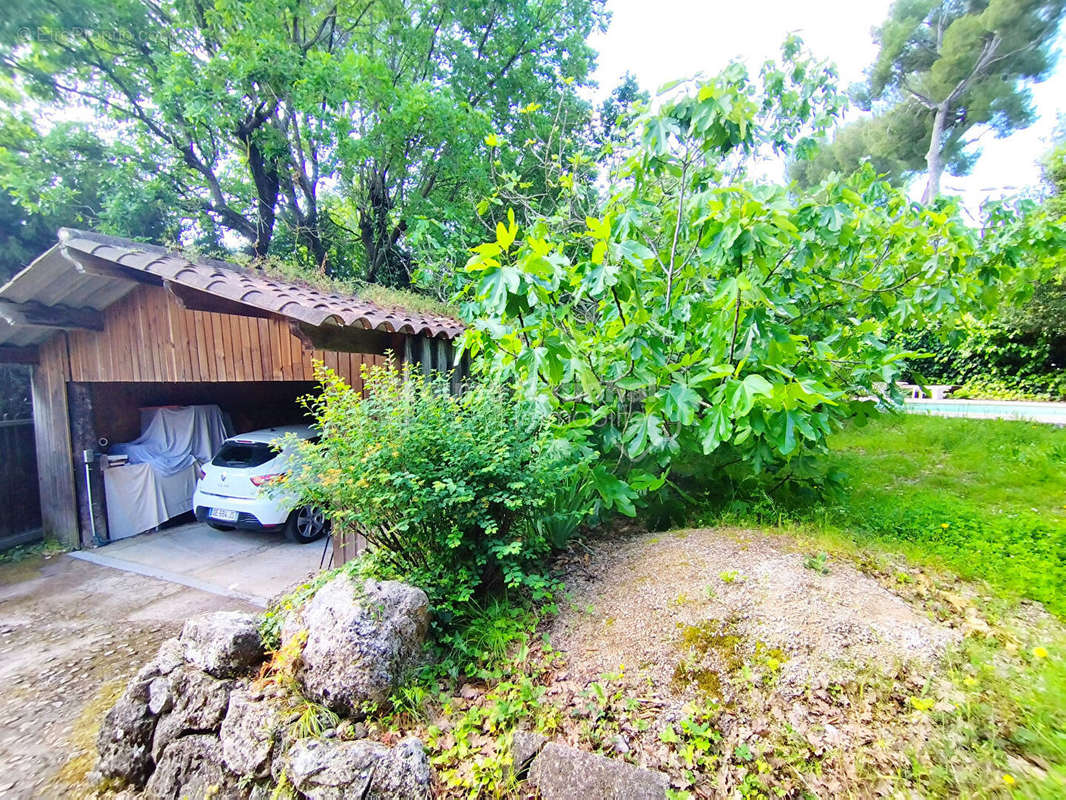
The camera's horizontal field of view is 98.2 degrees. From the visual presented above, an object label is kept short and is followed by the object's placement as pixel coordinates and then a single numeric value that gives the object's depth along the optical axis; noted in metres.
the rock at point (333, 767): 1.88
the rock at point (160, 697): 2.47
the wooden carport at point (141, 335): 4.19
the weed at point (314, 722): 2.12
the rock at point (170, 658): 2.60
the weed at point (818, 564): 2.62
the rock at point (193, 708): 2.34
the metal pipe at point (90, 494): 6.04
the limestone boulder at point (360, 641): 2.19
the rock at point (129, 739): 2.39
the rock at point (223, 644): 2.53
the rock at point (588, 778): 1.67
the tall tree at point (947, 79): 13.74
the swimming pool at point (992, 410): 6.79
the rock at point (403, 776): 1.85
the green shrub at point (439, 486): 2.58
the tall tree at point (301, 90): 7.27
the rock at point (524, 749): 1.85
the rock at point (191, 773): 2.16
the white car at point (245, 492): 5.71
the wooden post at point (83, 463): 6.03
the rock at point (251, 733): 2.11
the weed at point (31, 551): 5.72
